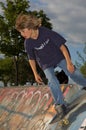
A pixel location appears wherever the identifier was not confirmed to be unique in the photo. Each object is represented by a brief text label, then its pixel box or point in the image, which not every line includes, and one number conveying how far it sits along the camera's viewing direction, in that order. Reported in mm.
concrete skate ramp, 5895
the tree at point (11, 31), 28766
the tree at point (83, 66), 38275
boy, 5191
